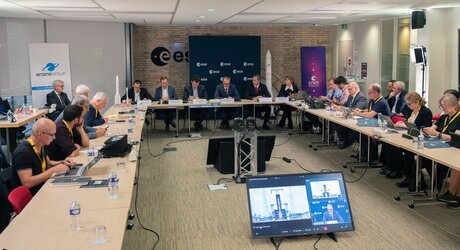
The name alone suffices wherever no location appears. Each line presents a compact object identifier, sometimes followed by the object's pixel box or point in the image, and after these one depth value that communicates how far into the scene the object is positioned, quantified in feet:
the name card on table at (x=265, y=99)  36.99
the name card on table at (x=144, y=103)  34.30
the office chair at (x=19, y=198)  11.50
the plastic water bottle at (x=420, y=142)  18.12
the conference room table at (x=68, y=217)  9.31
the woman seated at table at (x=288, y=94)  38.75
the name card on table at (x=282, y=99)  36.86
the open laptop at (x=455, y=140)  17.67
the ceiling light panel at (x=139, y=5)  24.89
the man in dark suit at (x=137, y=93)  38.24
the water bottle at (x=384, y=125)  22.11
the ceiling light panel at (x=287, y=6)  25.31
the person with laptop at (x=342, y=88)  33.30
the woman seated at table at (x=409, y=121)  22.13
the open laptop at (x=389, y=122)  22.54
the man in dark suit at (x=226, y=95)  38.34
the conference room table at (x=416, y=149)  16.16
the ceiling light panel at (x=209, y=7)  25.24
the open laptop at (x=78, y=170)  14.40
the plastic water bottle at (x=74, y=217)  10.15
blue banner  44.88
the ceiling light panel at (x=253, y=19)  34.94
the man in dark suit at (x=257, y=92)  38.70
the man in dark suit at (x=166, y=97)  37.45
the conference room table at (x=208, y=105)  35.35
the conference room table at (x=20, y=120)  25.40
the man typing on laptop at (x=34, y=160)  13.70
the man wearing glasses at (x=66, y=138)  17.35
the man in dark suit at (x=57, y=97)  34.99
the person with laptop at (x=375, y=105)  26.58
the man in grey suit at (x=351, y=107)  28.97
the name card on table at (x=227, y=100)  36.27
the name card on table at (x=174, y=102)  35.81
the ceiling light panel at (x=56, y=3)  25.45
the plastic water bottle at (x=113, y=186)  12.39
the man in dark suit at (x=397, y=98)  31.30
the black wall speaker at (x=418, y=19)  32.40
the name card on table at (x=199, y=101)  36.04
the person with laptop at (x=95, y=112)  24.23
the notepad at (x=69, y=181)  13.52
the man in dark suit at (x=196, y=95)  37.76
